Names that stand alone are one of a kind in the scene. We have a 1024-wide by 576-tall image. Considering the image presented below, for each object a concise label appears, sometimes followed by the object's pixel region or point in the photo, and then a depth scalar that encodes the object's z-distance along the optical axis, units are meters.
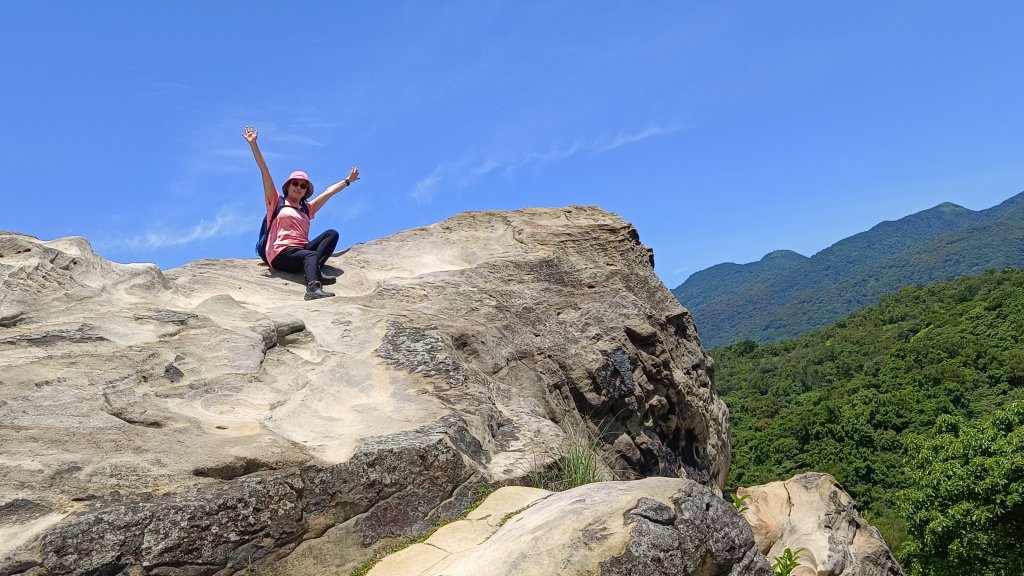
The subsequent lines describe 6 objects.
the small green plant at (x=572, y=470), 5.79
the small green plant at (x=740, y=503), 9.29
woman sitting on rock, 9.01
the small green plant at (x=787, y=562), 6.31
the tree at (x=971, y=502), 14.93
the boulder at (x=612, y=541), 3.79
